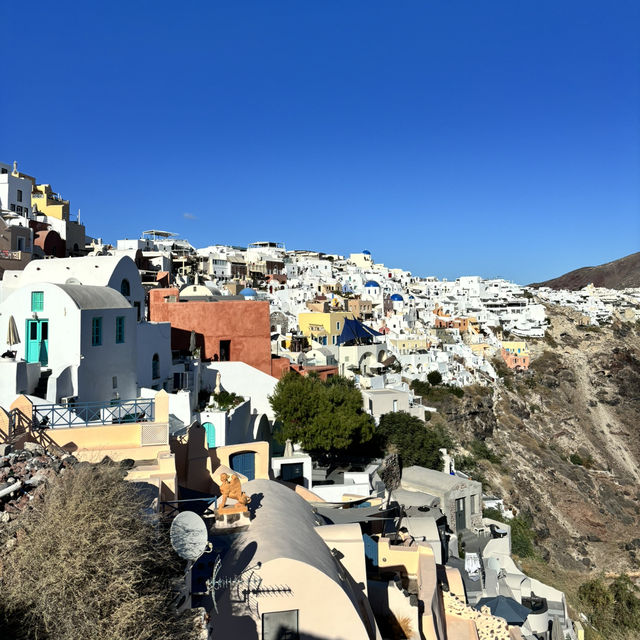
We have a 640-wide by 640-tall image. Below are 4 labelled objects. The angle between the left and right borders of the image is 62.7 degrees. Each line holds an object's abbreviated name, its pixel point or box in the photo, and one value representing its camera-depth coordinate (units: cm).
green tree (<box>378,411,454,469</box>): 3206
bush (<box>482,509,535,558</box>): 3084
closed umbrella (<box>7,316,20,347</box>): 1744
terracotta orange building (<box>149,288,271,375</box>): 2903
